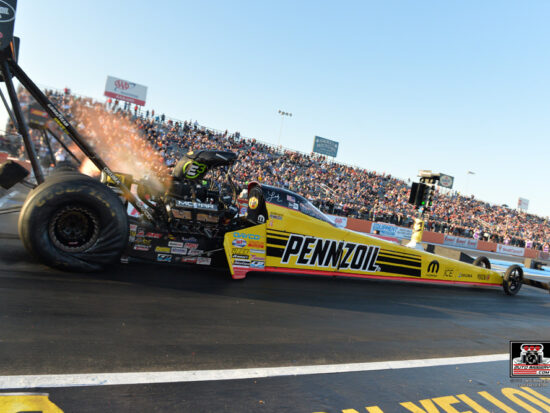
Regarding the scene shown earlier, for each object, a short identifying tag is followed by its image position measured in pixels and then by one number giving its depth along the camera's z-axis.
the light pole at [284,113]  53.97
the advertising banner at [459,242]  29.09
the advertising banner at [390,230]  24.95
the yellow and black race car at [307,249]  5.38
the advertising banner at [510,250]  31.83
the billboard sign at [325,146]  49.16
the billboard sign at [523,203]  69.93
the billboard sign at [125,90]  40.97
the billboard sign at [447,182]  50.41
